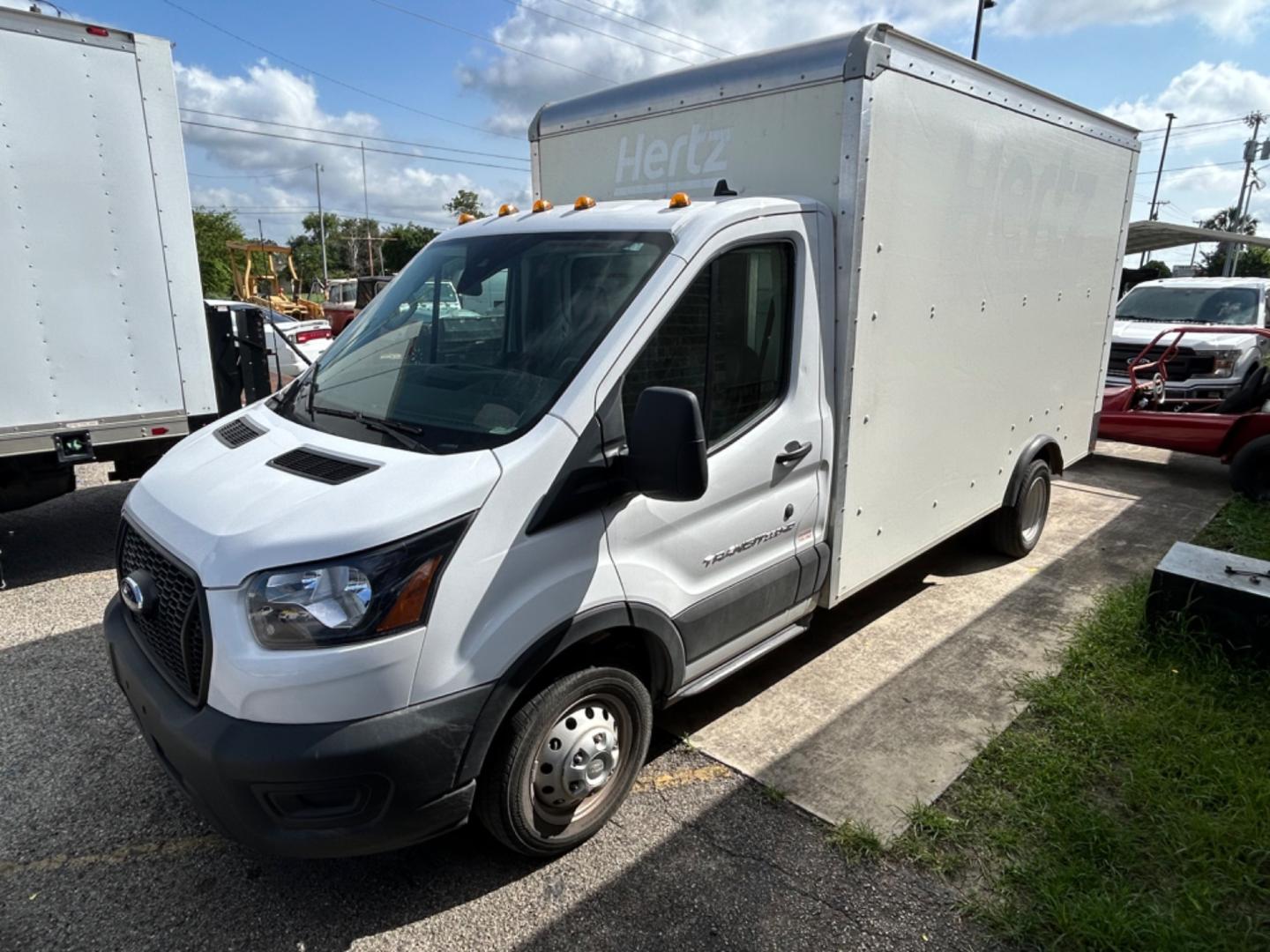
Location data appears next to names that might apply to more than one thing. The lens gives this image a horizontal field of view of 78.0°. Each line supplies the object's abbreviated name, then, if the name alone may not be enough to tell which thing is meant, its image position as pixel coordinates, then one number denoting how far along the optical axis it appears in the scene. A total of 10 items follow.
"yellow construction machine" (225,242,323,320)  23.63
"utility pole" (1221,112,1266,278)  33.84
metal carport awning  16.69
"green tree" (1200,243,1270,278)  49.45
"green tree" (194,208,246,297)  32.31
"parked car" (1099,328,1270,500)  6.86
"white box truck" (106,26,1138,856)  2.15
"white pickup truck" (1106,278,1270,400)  8.33
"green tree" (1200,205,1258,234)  56.82
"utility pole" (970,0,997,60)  19.36
